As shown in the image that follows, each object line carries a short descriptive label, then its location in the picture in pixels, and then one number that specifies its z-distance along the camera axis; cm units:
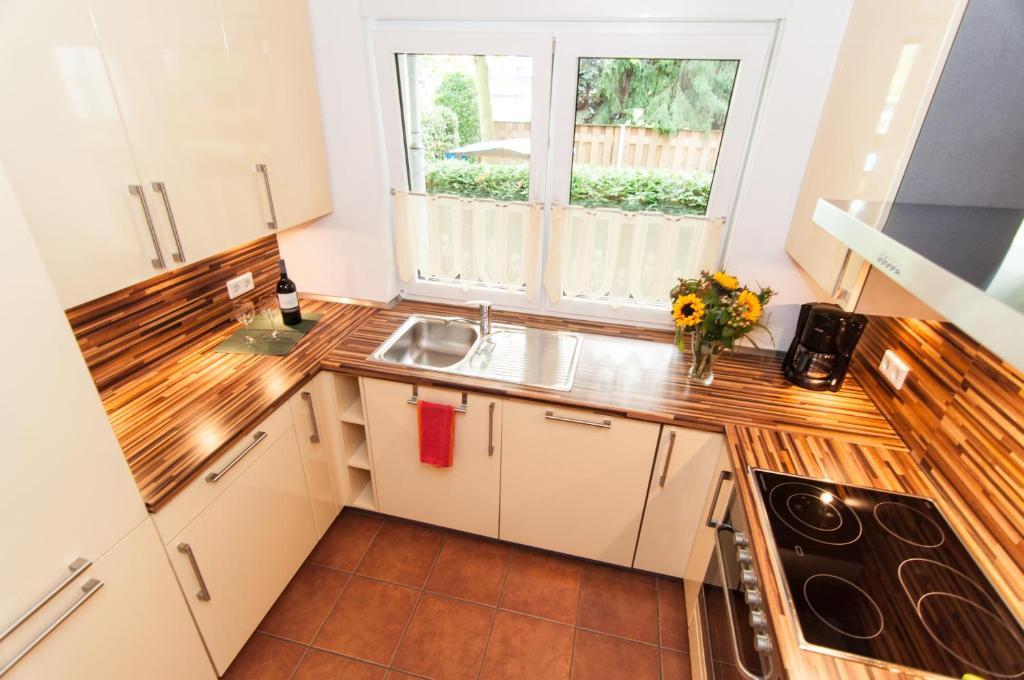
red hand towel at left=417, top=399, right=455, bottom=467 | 188
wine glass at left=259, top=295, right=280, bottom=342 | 216
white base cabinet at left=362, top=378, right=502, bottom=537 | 191
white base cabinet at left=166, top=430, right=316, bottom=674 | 145
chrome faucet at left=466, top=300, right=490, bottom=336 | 211
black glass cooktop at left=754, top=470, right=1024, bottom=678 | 96
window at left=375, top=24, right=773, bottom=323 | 186
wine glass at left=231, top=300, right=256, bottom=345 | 209
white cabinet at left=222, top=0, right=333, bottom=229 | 165
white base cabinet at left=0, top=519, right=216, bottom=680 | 107
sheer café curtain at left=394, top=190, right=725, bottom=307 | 209
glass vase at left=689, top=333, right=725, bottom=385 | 181
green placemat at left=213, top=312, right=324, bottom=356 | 199
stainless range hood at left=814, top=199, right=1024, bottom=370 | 61
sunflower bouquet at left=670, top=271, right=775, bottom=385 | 168
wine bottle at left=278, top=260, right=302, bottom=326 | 214
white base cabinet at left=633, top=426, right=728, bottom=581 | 171
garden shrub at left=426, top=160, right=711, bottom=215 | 202
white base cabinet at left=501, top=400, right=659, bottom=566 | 178
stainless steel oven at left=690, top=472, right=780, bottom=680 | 110
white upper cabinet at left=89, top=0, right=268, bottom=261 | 128
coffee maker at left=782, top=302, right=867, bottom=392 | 172
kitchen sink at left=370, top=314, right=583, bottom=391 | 193
